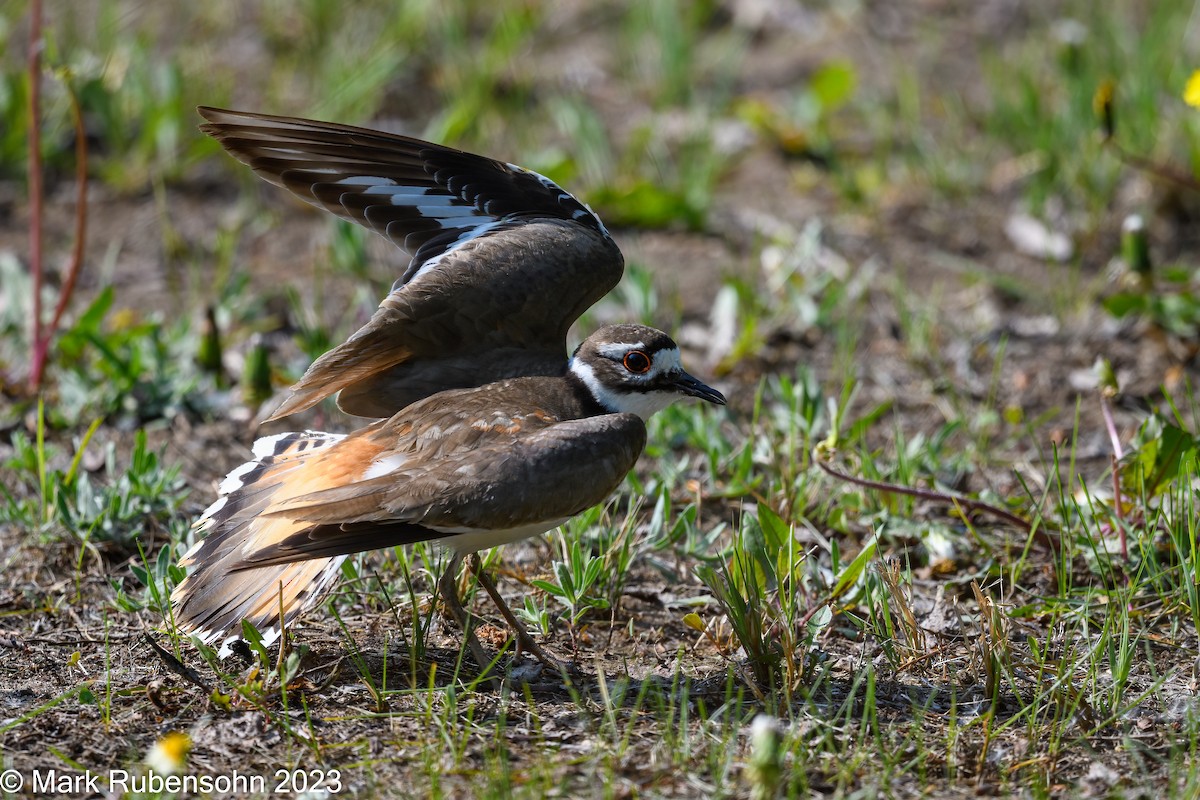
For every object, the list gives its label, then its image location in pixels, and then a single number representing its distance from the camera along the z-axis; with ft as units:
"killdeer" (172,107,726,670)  25.73
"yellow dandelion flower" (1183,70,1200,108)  34.94
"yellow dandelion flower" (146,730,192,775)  19.79
